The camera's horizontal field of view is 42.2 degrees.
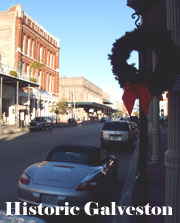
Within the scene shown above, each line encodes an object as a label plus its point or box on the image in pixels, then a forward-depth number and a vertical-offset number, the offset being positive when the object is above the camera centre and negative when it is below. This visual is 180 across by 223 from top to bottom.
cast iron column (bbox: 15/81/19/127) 30.24 -0.52
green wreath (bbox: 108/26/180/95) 2.95 +0.74
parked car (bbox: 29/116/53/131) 28.61 -1.22
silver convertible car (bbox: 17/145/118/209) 3.97 -1.20
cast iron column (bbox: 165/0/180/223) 3.37 -0.60
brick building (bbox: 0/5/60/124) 33.22 +8.65
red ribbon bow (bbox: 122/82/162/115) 3.15 +0.28
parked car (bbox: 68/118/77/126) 45.13 -1.60
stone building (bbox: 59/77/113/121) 71.06 +6.48
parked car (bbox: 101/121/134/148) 13.64 -1.16
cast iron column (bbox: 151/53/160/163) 9.84 -0.84
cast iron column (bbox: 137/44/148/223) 3.31 -0.76
